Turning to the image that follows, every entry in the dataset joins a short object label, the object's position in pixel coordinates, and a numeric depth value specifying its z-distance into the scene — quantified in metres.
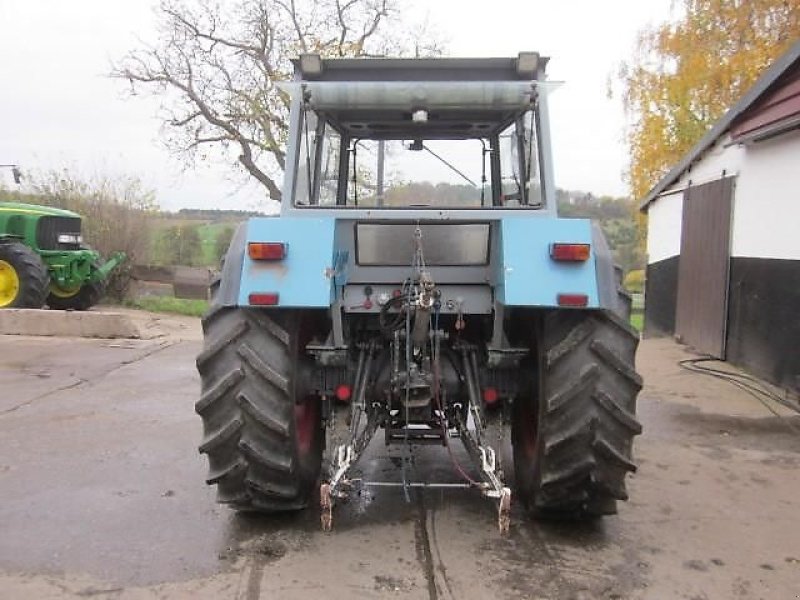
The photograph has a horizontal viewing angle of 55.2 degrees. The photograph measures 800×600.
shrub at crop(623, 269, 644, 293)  28.27
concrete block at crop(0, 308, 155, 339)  11.48
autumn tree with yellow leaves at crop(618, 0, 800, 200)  19.50
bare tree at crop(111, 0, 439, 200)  23.89
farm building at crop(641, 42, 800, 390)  7.61
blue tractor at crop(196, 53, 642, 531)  3.48
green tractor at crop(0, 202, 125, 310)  12.49
